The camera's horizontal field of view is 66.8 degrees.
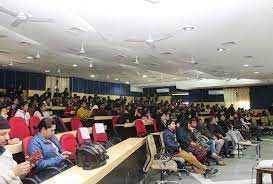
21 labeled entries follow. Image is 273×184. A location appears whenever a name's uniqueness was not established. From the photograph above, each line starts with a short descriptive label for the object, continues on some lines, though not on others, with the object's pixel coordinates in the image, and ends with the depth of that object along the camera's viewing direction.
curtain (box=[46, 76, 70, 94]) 10.66
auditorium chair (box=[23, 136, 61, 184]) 1.97
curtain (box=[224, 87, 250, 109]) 12.95
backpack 1.97
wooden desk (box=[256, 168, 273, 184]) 3.04
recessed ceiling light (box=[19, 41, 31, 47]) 5.07
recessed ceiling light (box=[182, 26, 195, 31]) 3.74
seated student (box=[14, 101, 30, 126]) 4.34
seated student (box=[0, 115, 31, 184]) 1.62
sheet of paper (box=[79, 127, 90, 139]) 3.05
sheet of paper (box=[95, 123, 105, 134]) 3.73
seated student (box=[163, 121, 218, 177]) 4.13
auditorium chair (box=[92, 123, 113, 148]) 3.64
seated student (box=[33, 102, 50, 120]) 4.60
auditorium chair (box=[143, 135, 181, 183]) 3.55
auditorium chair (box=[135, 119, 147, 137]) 5.27
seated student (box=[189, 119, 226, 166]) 5.07
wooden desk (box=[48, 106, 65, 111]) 6.99
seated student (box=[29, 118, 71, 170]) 2.28
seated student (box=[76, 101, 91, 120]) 6.05
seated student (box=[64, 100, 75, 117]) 6.28
